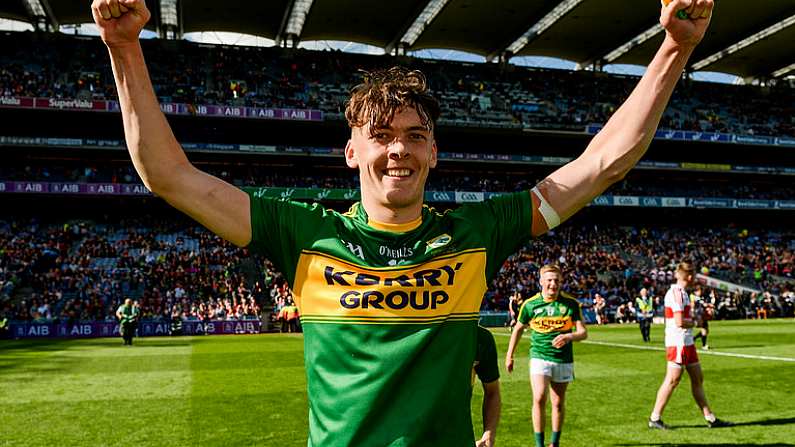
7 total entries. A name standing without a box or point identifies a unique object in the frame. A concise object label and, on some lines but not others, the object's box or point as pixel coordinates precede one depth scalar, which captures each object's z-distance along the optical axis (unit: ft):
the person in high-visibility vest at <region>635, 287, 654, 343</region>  68.03
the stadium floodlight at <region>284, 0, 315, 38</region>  131.23
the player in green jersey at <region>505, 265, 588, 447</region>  25.03
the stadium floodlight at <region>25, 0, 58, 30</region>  129.29
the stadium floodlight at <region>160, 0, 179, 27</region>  128.47
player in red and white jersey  28.68
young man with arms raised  7.54
